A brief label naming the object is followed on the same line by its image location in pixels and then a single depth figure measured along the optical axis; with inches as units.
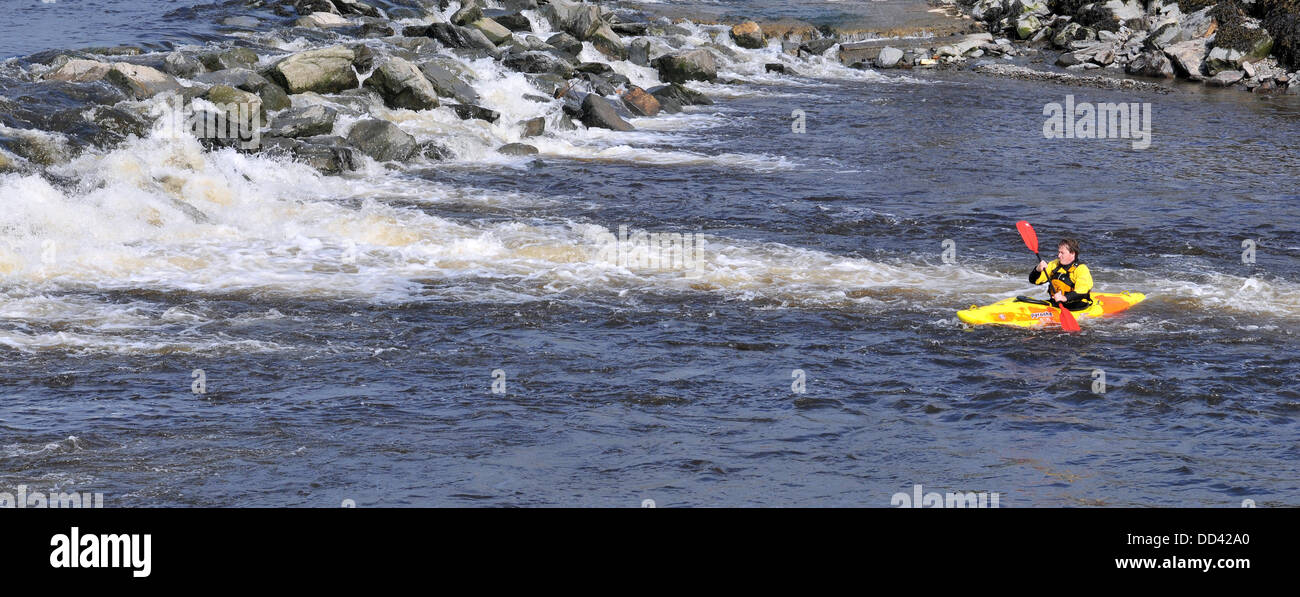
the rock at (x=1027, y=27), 1333.7
